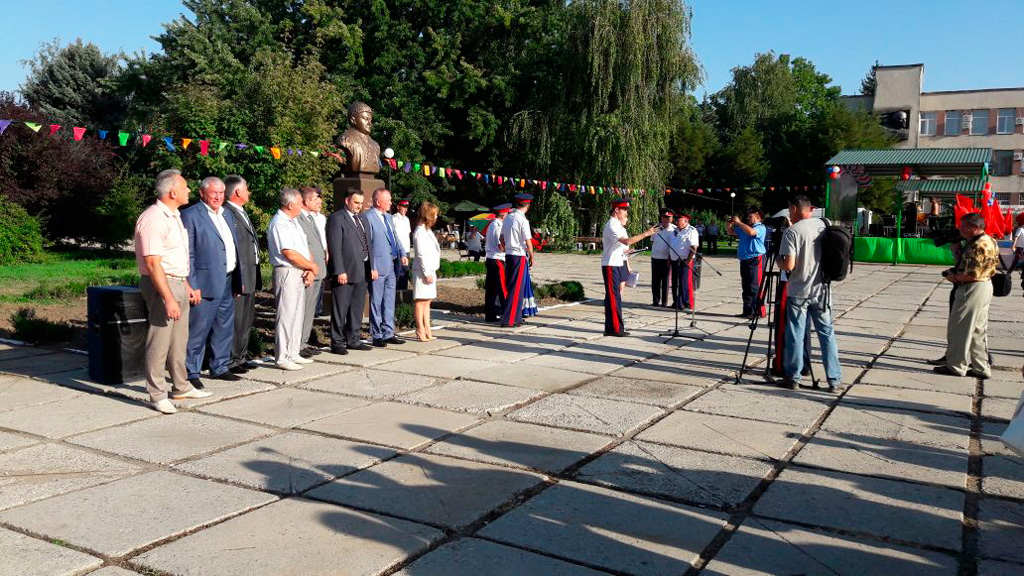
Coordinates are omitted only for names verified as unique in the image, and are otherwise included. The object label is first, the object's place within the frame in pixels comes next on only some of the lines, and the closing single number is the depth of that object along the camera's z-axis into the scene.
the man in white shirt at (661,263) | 13.23
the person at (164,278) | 5.71
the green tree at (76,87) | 41.78
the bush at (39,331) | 8.75
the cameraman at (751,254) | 12.37
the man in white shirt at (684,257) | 12.41
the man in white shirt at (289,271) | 7.52
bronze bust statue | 10.94
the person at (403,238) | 10.28
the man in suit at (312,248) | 8.22
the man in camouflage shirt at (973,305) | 7.70
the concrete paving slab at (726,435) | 5.16
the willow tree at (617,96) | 29.56
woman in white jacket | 9.25
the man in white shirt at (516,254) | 10.53
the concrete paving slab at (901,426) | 5.47
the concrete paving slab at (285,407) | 5.80
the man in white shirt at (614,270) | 9.93
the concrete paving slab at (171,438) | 4.95
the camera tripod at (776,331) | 7.16
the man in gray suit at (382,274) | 8.95
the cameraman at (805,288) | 6.89
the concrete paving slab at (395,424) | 5.33
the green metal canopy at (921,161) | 29.03
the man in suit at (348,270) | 8.47
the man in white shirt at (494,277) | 11.06
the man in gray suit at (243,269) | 7.25
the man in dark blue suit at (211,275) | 6.73
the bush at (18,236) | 20.64
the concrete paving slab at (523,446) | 4.87
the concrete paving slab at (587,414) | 5.72
